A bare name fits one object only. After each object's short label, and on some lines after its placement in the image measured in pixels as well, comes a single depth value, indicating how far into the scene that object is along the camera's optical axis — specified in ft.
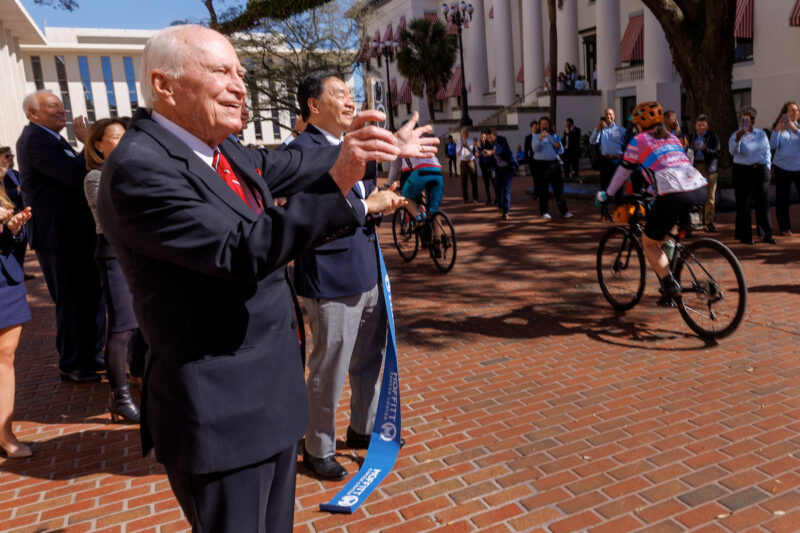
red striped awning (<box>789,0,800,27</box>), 68.03
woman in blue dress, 12.51
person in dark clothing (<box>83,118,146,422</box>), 14.55
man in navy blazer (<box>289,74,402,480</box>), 11.14
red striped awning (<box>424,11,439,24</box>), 156.87
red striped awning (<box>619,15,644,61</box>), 94.63
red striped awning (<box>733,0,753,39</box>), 77.77
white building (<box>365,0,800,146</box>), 76.38
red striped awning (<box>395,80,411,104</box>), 167.32
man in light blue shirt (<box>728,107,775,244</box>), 30.22
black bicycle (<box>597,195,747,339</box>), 16.92
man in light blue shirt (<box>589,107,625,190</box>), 40.88
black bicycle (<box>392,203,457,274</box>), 29.43
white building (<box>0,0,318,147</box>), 254.47
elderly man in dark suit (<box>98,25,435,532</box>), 4.93
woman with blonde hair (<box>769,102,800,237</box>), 30.78
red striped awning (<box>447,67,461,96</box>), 144.87
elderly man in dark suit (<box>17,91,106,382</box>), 15.78
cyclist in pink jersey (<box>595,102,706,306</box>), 17.62
